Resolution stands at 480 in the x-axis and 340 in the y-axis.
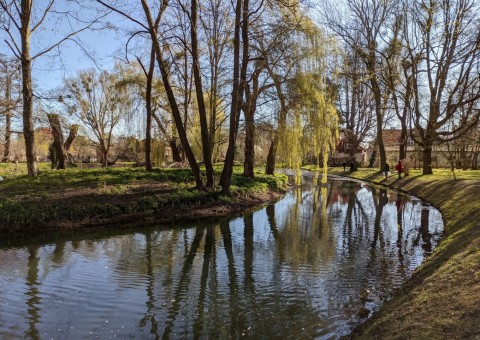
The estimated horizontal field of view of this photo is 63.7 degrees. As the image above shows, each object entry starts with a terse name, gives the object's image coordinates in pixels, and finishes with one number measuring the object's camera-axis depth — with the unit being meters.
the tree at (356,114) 43.59
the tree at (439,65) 15.76
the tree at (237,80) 15.96
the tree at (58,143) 20.45
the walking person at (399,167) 27.34
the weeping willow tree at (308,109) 17.42
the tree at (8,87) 16.84
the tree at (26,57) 15.97
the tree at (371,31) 22.82
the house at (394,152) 43.74
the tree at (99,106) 35.47
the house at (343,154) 58.11
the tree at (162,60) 14.80
